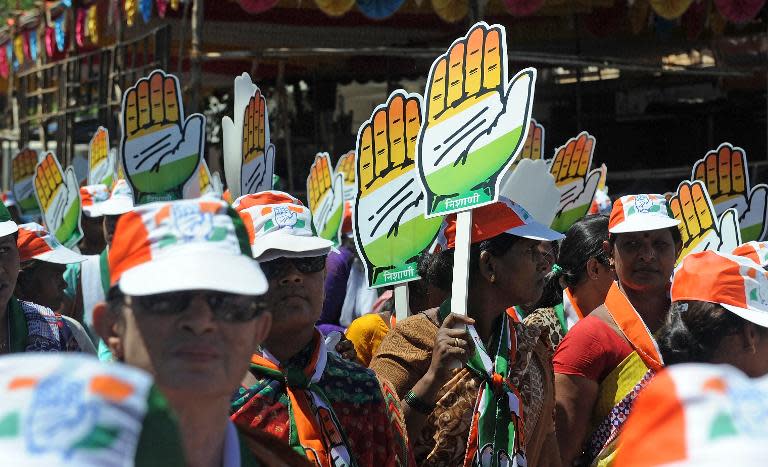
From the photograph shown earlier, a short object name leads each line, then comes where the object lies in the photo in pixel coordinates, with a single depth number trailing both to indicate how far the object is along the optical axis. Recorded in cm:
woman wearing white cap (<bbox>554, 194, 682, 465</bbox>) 752
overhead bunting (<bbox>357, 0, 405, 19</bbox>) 1820
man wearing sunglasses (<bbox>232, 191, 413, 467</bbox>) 586
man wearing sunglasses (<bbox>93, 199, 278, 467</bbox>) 402
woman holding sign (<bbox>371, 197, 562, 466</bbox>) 685
